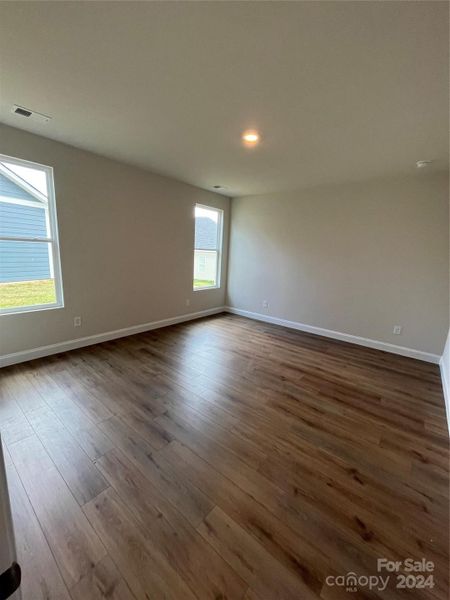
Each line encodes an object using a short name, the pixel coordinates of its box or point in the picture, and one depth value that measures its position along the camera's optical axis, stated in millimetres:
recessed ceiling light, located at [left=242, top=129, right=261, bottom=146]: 2353
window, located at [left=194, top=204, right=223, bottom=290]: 4844
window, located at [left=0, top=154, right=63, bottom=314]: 2674
